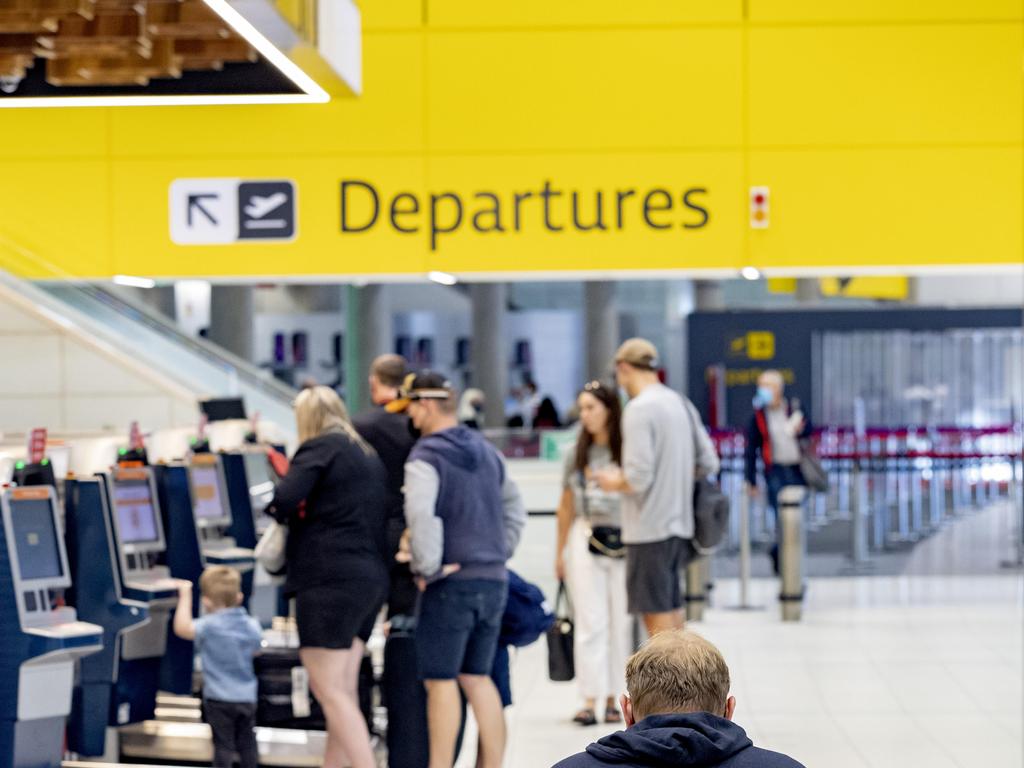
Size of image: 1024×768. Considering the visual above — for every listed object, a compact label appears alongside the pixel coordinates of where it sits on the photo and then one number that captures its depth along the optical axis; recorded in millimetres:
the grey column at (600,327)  45862
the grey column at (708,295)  47501
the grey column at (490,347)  44751
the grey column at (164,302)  41267
